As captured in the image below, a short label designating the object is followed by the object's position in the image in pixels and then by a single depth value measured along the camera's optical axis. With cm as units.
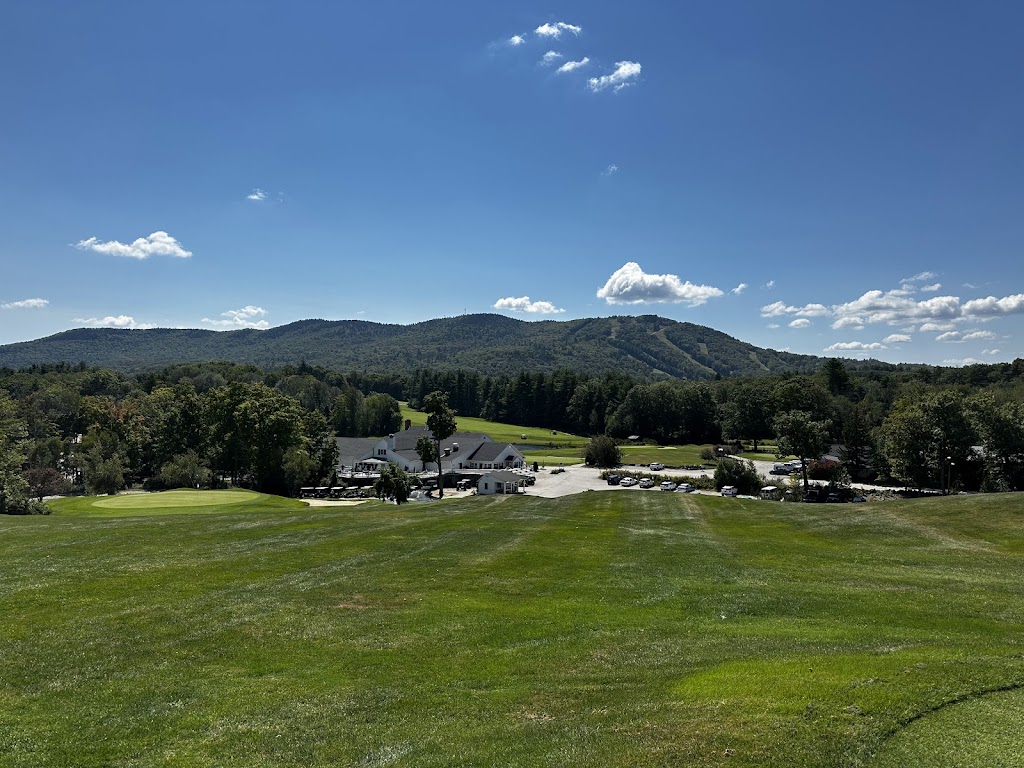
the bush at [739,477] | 7338
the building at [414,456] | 10069
